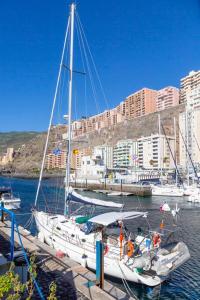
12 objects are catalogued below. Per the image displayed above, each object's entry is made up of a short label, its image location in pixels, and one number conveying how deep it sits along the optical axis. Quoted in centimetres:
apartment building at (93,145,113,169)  12777
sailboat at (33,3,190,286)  1039
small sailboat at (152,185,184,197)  4816
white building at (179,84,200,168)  10140
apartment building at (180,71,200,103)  13335
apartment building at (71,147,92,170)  13230
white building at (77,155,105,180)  7748
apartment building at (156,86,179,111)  14732
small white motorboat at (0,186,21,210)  3283
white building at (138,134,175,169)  10628
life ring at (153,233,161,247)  1132
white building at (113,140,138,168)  11804
